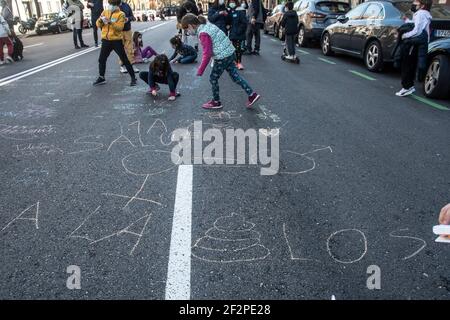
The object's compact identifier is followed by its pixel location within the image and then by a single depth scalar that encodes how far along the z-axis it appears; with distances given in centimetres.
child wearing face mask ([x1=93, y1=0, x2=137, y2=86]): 740
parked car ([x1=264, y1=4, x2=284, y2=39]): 1809
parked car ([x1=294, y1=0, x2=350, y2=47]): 1377
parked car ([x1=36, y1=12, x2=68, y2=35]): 2658
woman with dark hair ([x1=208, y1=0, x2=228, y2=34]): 946
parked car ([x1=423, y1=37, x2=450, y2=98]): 667
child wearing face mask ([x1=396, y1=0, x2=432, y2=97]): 680
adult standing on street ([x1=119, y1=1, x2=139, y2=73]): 985
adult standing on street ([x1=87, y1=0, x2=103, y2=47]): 1327
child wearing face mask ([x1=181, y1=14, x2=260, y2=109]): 566
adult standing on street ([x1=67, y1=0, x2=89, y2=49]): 1349
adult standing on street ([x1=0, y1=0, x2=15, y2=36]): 1226
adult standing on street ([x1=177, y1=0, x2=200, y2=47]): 1046
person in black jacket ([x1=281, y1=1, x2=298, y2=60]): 1044
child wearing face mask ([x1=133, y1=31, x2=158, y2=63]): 1086
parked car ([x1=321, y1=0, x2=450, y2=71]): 845
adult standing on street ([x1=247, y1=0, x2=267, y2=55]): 1198
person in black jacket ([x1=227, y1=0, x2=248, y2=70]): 981
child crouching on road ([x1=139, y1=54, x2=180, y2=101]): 682
